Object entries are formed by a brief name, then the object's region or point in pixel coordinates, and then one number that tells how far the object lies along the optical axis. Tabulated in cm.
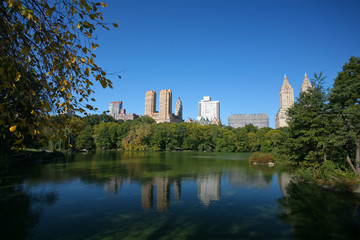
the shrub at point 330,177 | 1341
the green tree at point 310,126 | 1603
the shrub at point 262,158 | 3160
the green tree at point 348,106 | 1303
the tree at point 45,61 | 337
